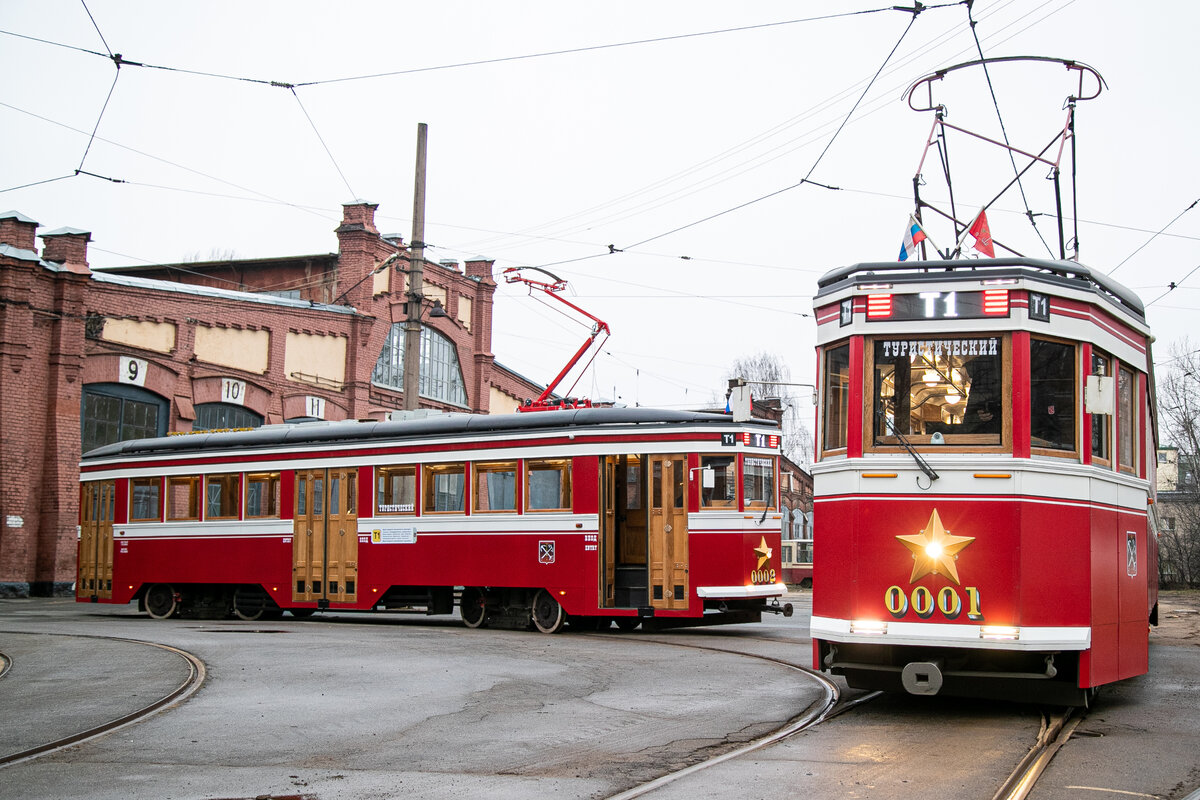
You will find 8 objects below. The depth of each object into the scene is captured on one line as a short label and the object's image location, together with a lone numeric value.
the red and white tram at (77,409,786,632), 16.61
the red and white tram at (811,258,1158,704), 8.37
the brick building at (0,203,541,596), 26.00
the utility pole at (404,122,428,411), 21.27
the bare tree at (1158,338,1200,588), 39.66
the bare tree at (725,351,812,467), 66.88
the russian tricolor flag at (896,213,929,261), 10.59
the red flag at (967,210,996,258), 10.99
